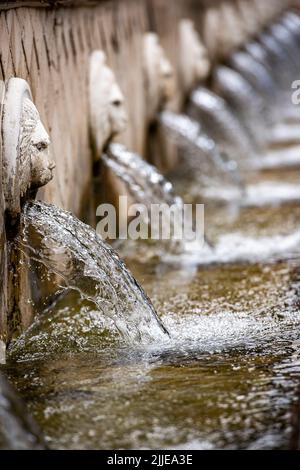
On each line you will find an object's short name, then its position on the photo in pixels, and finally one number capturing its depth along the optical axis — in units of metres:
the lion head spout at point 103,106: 14.24
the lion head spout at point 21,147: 9.60
